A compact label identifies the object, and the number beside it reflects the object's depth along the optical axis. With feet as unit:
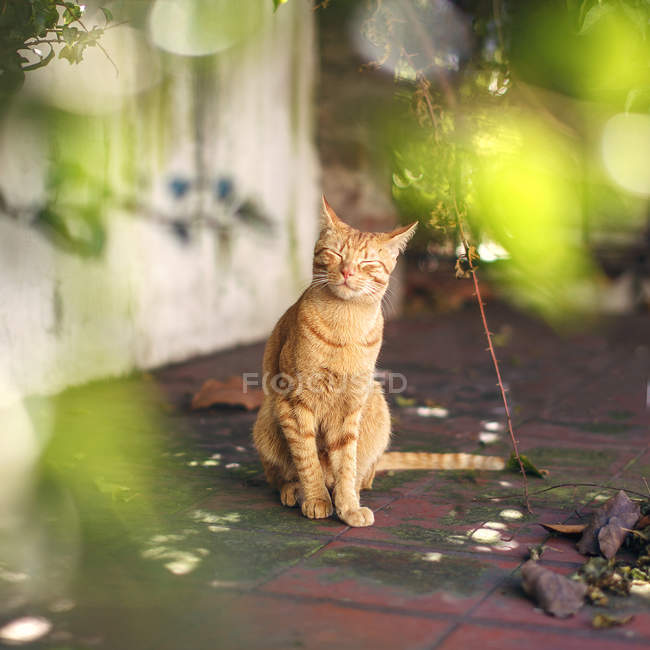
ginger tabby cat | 11.85
